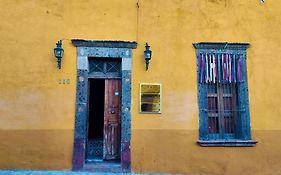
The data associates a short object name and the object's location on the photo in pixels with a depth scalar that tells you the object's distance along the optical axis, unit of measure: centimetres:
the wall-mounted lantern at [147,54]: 672
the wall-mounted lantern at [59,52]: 654
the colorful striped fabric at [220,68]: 695
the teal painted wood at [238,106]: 676
